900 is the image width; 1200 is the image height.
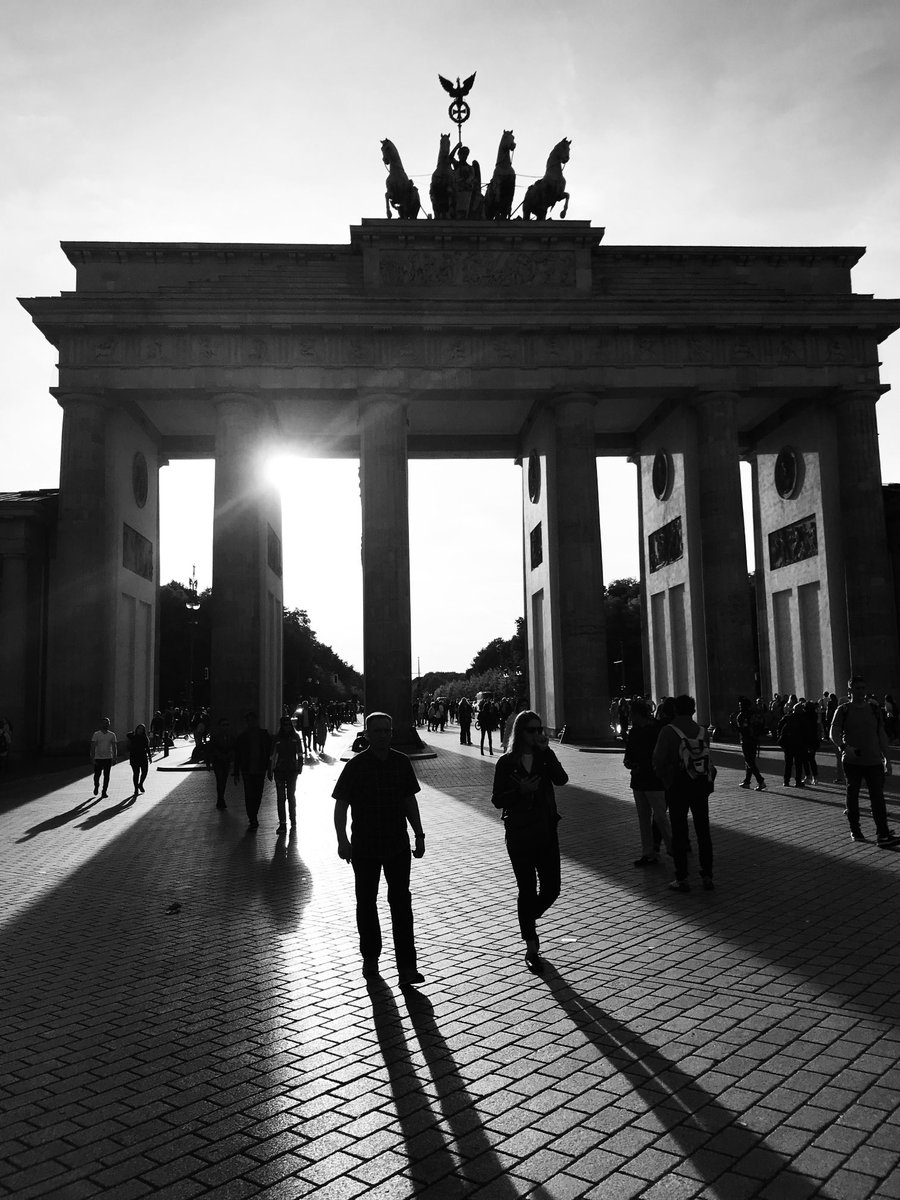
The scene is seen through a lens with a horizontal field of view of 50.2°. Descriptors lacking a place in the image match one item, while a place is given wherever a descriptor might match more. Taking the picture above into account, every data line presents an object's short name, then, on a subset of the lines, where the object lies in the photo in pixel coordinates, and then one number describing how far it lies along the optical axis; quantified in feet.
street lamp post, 209.05
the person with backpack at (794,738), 59.82
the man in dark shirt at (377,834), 22.92
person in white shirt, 69.87
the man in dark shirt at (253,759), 50.29
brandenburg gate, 110.42
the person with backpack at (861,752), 38.34
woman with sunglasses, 23.43
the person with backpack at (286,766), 48.49
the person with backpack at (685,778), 31.68
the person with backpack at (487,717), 122.93
